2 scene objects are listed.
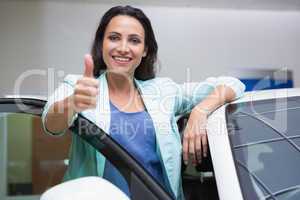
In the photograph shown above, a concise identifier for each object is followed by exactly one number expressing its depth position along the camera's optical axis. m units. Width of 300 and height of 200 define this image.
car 1.02
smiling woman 1.24
